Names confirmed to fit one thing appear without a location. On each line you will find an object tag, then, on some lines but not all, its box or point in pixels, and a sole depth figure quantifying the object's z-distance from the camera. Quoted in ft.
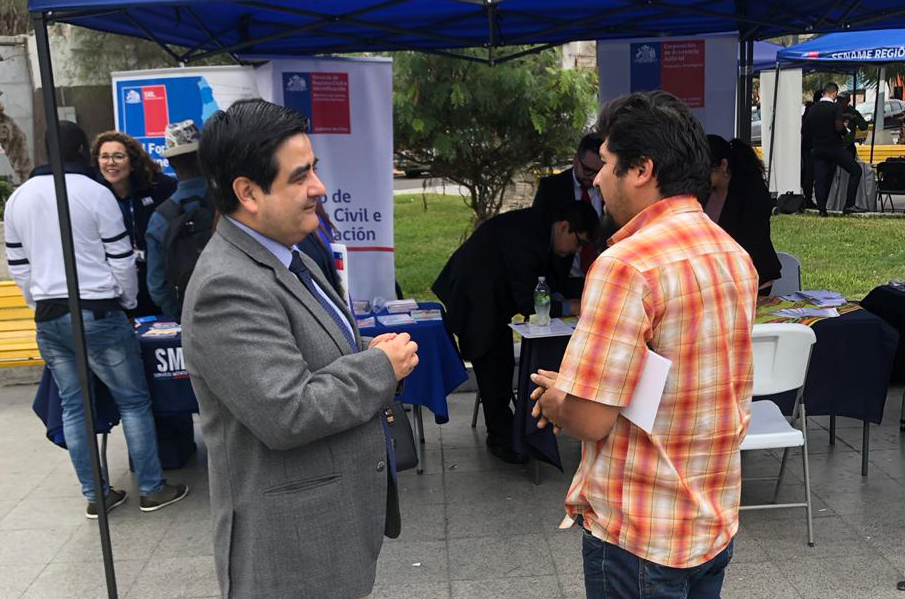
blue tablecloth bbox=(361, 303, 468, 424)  14.71
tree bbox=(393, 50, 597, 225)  21.67
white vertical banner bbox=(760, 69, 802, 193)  40.01
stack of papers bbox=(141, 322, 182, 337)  14.11
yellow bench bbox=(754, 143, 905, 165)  52.60
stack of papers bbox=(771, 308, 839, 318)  13.96
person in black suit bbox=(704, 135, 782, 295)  15.71
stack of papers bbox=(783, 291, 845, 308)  14.80
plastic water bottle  13.80
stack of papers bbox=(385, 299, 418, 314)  16.17
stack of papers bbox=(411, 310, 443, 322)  15.29
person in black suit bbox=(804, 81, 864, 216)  38.96
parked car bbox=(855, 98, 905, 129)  75.61
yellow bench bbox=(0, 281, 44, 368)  20.85
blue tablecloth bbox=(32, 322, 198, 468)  13.99
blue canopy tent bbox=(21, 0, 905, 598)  14.96
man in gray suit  5.19
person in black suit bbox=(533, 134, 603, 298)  14.34
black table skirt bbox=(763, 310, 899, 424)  13.60
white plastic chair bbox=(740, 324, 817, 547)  11.64
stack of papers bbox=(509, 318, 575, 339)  13.32
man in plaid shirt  5.24
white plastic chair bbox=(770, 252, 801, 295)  17.29
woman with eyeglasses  14.88
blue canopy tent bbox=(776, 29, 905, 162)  32.65
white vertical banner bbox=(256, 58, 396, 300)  18.16
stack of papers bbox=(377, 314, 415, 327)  15.10
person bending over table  14.25
